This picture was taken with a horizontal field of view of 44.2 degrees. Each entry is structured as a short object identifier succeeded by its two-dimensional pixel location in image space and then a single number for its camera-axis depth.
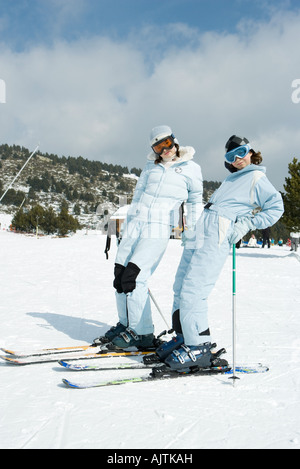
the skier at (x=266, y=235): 26.88
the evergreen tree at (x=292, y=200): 19.41
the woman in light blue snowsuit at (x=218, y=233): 3.16
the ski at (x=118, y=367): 3.25
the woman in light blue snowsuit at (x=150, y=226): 3.78
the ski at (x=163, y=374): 2.86
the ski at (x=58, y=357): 3.52
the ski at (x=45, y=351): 3.69
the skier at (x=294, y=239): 20.58
